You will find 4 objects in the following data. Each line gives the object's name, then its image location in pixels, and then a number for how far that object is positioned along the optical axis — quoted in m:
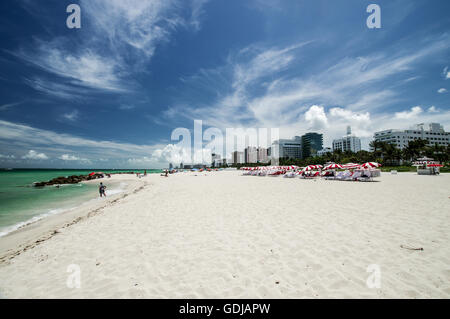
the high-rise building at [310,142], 174.12
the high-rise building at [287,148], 173.00
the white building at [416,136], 102.19
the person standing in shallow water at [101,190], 16.16
